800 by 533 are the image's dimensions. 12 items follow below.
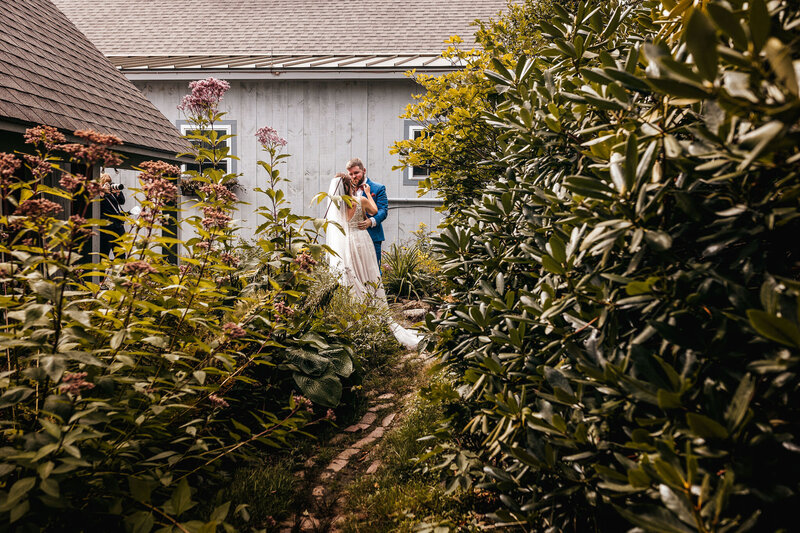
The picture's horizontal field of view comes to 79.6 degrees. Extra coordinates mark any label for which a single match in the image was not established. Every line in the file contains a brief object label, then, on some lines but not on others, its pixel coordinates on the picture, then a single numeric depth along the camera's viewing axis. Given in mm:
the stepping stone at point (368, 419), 3793
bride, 6953
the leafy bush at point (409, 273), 8141
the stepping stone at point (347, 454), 3191
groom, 7254
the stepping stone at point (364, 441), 3389
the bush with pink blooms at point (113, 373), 1373
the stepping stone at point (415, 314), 7145
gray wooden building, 10055
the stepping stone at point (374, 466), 2942
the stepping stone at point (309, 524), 2388
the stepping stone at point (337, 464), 3047
